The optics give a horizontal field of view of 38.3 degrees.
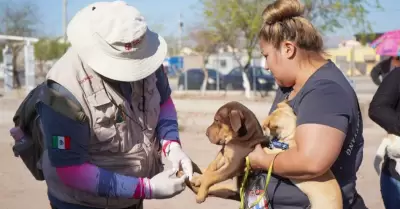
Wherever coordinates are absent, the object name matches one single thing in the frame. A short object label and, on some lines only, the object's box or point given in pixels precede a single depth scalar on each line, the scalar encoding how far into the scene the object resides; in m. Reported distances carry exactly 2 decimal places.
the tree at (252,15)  22.08
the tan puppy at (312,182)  2.61
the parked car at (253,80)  24.45
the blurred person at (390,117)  4.11
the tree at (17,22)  31.95
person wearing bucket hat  2.66
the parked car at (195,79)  26.81
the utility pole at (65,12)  40.21
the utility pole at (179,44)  42.99
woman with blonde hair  2.48
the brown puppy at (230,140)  2.71
